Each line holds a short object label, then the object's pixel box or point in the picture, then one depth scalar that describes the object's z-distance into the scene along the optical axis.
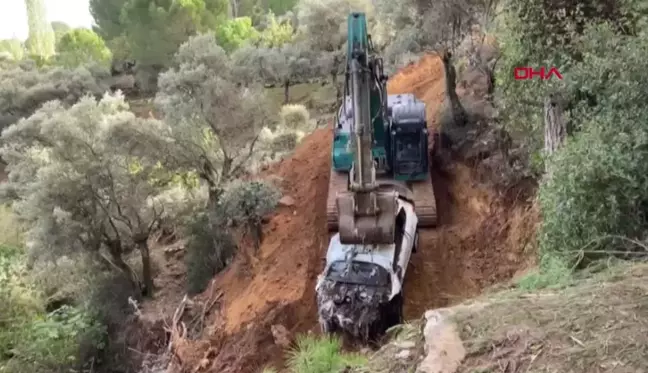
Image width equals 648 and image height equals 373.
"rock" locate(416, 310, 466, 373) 5.07
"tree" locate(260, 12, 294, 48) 30.06
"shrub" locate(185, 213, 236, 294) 15.30
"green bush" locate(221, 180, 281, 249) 14.64
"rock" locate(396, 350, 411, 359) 5.44
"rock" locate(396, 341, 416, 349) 5.54
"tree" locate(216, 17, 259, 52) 30.88
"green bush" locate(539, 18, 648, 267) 7.95
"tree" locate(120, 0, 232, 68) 31.20
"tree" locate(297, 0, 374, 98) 27.80
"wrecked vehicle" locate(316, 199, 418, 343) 10.14
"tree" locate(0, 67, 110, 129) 29.17
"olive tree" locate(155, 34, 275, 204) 16.56
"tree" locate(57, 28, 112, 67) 33.69
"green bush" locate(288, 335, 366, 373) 6.21
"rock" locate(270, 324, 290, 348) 11.51
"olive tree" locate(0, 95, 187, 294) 14.38
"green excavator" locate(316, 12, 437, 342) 10.22
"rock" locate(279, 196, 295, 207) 15.56
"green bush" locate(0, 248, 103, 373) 13.63
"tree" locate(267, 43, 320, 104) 26.44
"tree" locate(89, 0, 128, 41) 33.84
